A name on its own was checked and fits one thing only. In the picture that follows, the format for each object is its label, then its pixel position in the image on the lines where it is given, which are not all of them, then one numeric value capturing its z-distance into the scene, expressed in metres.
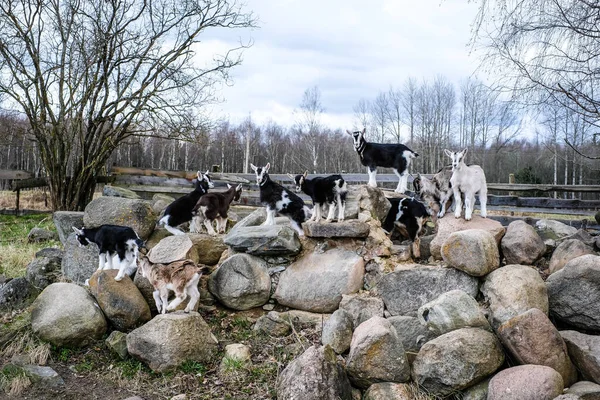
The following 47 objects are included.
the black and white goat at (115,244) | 7.11
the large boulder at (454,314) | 5.62
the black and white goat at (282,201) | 7.94
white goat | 6.85
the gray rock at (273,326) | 6.93
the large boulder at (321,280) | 7.32
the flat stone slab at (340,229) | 7.55
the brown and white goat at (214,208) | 8.77
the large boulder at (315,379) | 5.15
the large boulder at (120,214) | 8.85
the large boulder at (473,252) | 6.28
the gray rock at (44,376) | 6.13
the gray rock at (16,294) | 8.00
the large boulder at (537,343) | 5.00
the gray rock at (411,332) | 5.97
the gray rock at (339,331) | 6.15
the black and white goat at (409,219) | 7.65
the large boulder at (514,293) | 5.76
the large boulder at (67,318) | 6.75
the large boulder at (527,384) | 4.56
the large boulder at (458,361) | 5.15
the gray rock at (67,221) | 9.66
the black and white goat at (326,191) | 7.58
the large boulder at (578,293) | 5.62
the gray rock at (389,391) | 5.20
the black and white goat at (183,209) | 8.77
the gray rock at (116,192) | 12.38
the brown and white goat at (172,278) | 6.63
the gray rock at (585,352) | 5.02
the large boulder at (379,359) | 5.38
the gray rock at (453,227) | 6.95
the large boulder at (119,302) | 6.97
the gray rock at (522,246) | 6.60
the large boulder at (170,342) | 6.15
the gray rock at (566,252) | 6.53
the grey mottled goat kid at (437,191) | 7.68
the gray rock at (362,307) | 6.77
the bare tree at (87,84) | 13.23
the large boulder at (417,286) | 6.56
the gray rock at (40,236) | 11.88
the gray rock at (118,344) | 6.55
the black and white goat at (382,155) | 8.21
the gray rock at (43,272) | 8.63
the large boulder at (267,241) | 7.71
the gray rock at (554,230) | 8.04
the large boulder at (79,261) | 8.41
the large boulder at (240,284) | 7.52
